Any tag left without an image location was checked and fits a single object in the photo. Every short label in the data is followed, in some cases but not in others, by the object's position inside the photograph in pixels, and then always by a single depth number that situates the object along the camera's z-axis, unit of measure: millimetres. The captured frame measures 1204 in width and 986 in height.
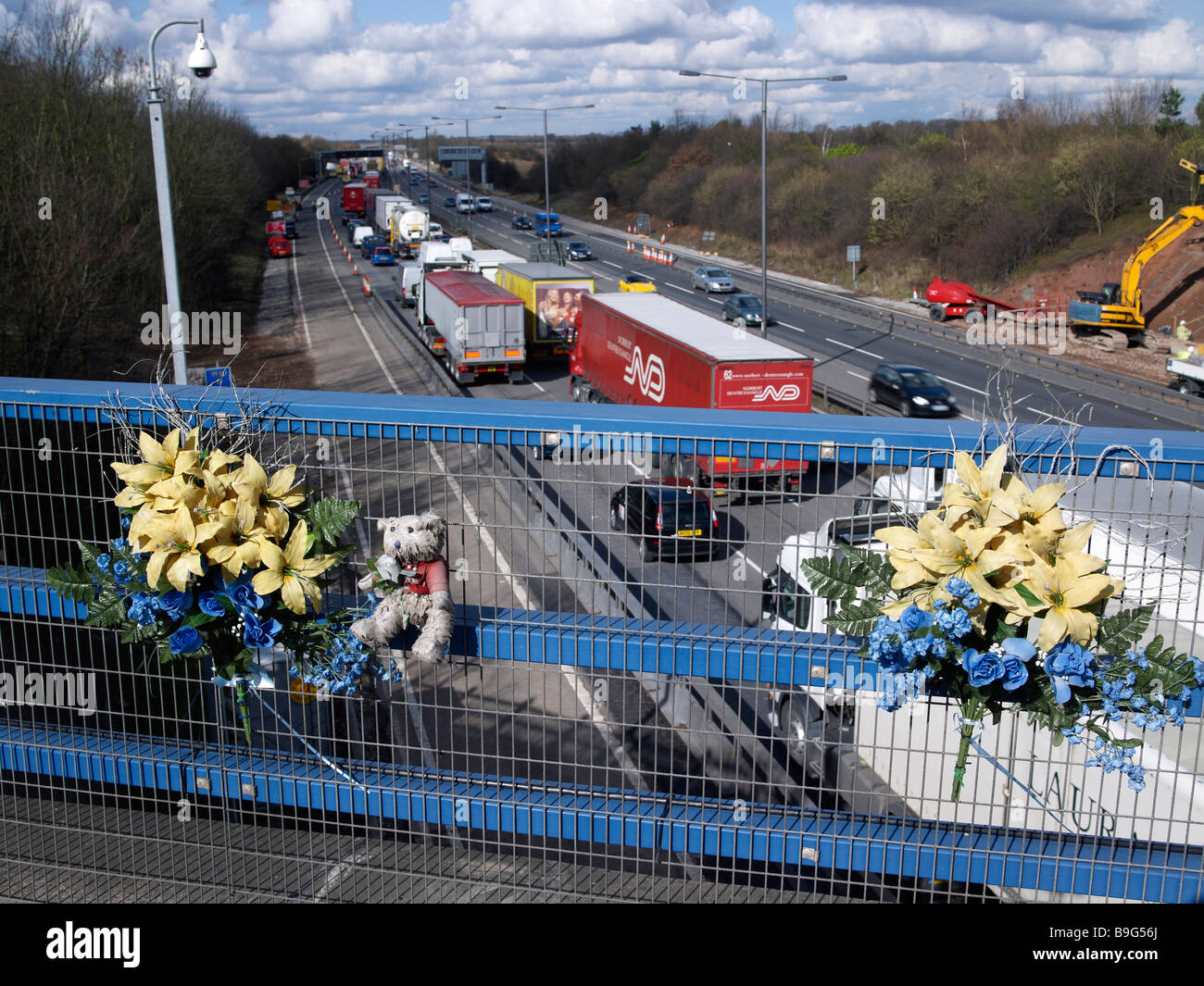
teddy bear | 4207
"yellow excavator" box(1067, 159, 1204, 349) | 35531
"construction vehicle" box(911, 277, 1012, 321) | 41969
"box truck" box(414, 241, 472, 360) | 45750
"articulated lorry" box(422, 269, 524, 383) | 31141
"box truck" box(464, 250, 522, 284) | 43156
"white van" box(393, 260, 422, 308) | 45594
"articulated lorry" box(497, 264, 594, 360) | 34938
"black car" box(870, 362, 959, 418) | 25688
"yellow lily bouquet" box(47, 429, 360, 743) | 3926
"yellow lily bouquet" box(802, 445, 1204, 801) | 3344
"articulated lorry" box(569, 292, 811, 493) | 21344
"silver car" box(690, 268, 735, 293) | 48062
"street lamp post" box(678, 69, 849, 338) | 27469
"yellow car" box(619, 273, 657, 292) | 41366
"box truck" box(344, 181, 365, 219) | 89625
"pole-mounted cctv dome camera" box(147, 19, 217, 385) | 11969
